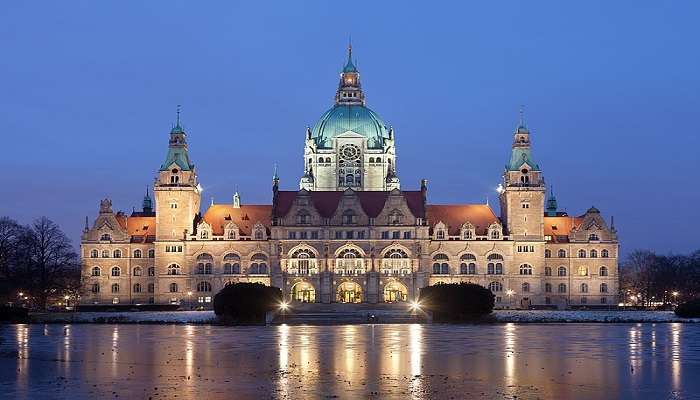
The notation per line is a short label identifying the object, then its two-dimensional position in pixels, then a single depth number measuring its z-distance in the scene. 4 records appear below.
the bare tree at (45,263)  116.25
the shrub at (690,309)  90.12
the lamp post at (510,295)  134.16
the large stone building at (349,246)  132.38
